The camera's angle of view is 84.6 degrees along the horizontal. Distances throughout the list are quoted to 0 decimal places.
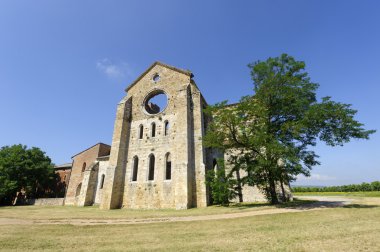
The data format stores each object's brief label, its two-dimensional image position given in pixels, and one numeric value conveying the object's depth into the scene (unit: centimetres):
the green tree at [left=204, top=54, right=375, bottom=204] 1303
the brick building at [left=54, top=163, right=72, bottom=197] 3184
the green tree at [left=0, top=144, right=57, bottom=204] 2822
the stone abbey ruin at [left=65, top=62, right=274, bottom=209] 1798
